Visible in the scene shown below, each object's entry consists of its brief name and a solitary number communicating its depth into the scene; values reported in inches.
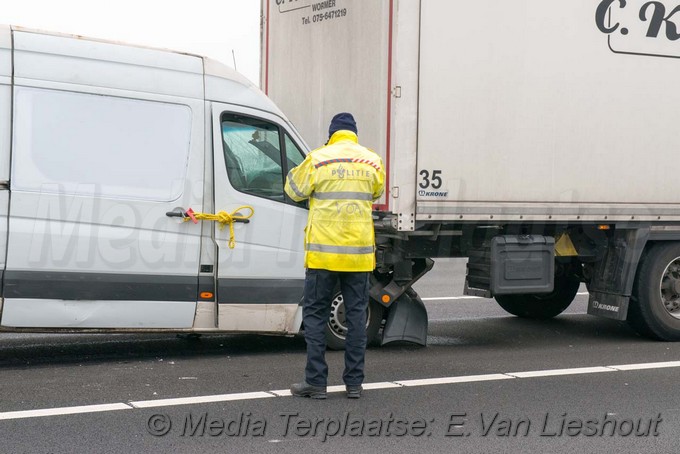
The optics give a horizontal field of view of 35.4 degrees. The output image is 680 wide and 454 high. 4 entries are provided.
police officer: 272.4
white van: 294.7
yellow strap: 314.9
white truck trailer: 332.2
